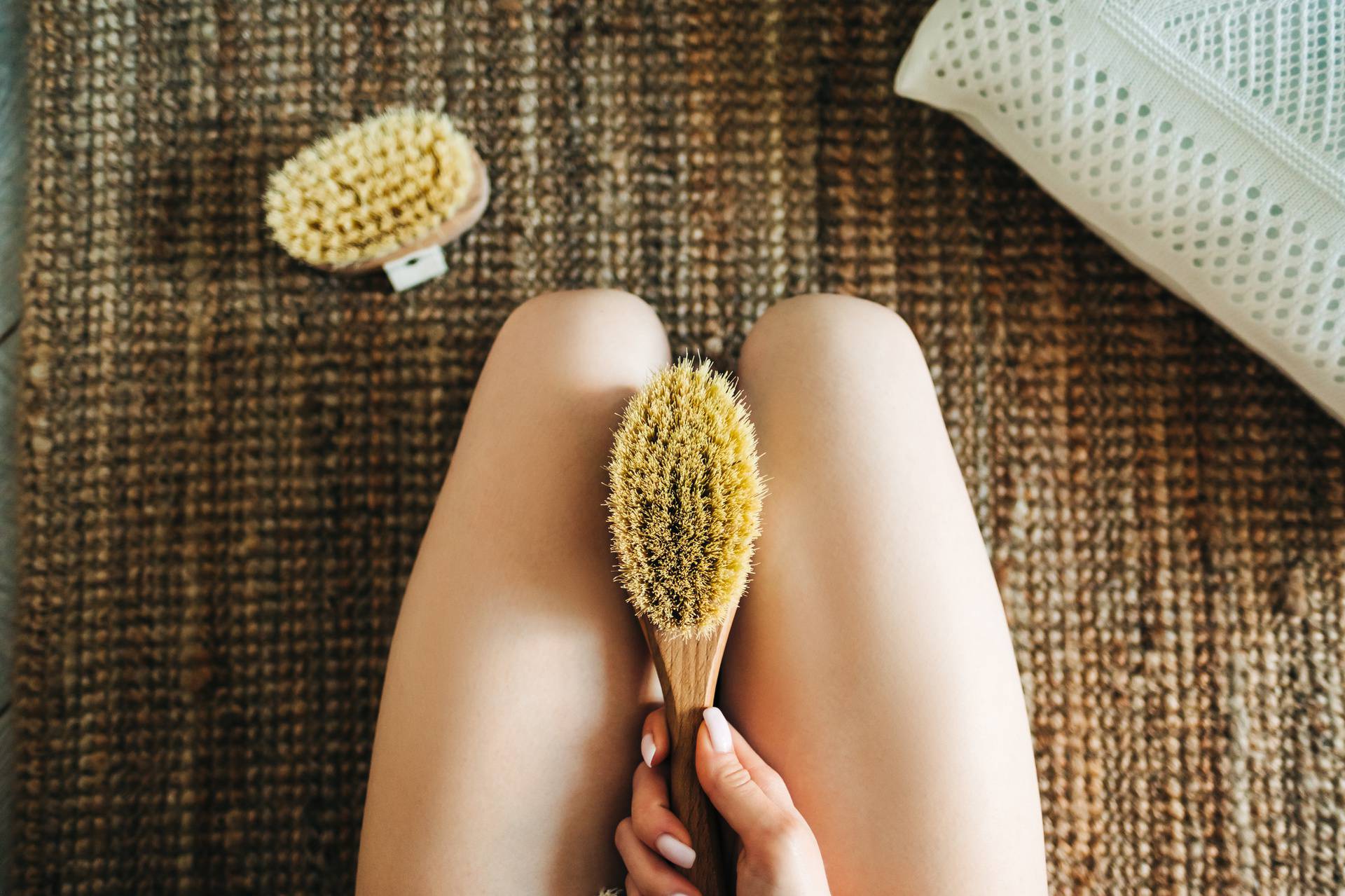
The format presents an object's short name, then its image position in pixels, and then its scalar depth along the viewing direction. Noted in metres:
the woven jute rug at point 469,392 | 0.67
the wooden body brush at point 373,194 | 0.64
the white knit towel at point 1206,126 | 0.54
